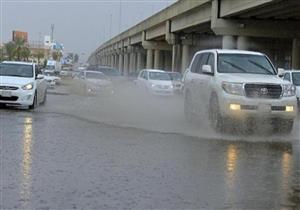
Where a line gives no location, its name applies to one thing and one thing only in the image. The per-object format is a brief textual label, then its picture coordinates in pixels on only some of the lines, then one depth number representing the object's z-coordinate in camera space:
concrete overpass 35.97
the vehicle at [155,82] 31.78
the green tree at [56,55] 154.12
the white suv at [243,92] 13.46
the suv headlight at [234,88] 13.52
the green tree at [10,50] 113.86
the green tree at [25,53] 116.91
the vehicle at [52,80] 43.16
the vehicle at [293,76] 24.30
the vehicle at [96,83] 34.22
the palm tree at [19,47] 114.06
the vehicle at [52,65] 72.19
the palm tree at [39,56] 132.27
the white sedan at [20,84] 18.67
